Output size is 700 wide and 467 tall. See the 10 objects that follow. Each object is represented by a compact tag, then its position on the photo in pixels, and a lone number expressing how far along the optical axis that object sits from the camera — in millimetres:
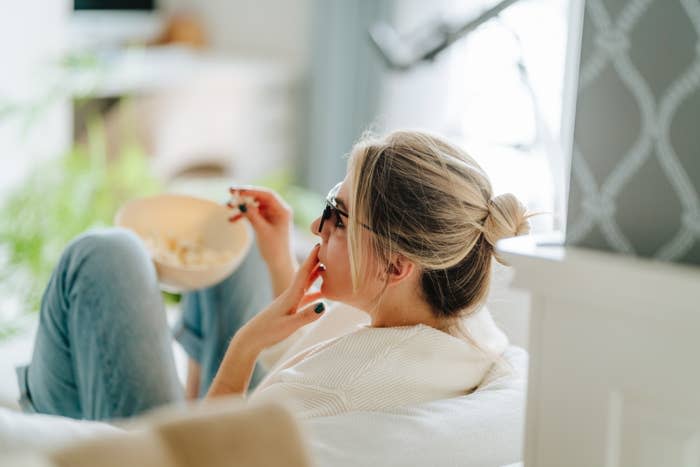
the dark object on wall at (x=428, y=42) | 2408
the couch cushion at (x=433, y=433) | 1701
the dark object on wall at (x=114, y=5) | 4167
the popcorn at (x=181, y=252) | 2282
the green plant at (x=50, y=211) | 3028
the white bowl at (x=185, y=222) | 2351
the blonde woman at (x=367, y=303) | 1857
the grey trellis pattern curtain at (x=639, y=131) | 1515
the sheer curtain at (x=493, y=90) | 3276
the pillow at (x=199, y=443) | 1273
